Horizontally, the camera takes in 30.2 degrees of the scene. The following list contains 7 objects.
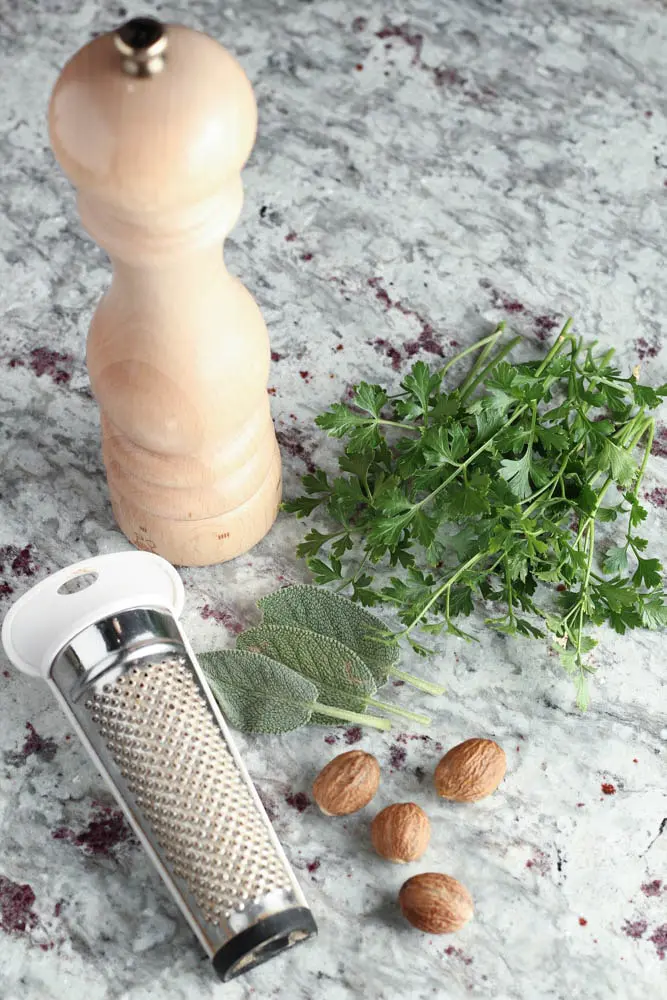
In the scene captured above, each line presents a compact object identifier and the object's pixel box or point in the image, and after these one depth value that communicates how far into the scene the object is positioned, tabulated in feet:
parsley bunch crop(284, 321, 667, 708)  2.84
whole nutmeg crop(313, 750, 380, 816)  2.76
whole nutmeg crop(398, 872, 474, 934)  2.63
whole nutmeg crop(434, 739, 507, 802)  2.78
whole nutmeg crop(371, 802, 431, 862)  2.69
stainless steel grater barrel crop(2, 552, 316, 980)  2.51
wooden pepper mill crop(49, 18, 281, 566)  1.95
